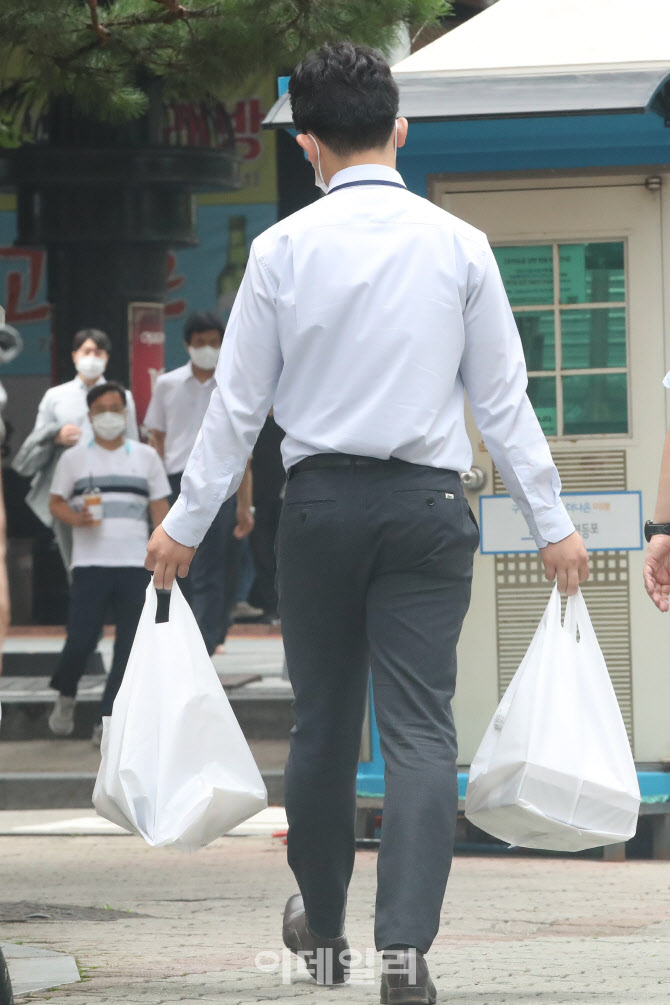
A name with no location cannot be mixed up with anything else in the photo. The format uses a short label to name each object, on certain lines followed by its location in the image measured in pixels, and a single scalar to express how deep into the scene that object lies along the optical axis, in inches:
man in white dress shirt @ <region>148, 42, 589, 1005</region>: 299.3
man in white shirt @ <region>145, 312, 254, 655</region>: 743.7
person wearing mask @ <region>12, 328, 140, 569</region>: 724.7
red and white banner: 981.2
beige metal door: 495.5
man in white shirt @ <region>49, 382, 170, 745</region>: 678.5
